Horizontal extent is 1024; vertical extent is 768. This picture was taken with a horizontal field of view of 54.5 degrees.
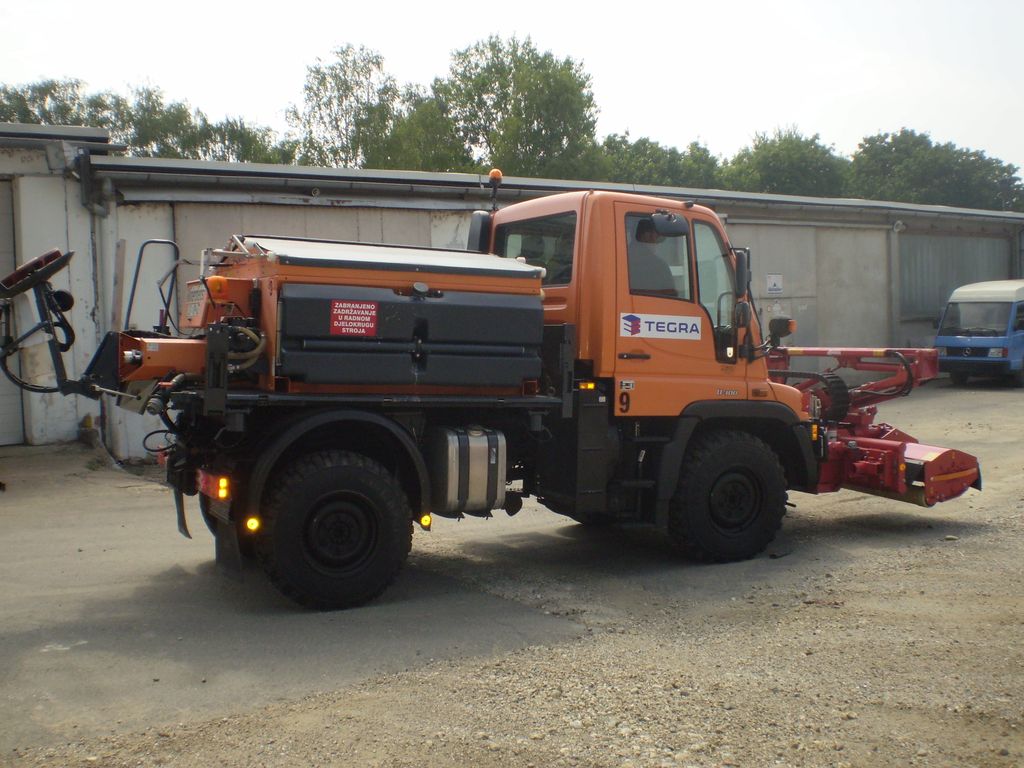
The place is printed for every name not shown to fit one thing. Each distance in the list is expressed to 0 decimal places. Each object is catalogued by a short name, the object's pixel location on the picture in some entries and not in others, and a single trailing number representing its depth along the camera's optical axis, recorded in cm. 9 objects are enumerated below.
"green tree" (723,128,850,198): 6494
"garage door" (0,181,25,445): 1211
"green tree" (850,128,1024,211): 6631
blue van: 2170
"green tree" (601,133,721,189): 6519
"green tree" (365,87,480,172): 5116
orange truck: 582
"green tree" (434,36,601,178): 5238
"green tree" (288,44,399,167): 5081
